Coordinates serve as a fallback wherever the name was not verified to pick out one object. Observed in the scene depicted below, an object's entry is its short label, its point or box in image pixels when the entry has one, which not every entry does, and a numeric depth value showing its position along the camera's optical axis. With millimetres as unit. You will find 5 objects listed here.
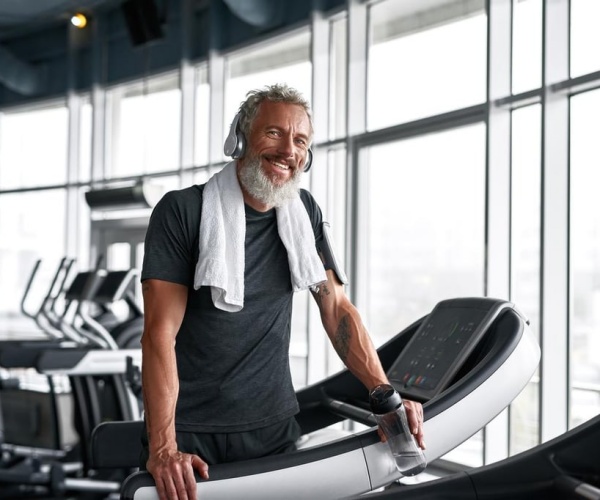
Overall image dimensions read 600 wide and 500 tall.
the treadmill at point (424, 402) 1751
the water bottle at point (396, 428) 1822
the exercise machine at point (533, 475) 1709
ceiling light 8438
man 1835
